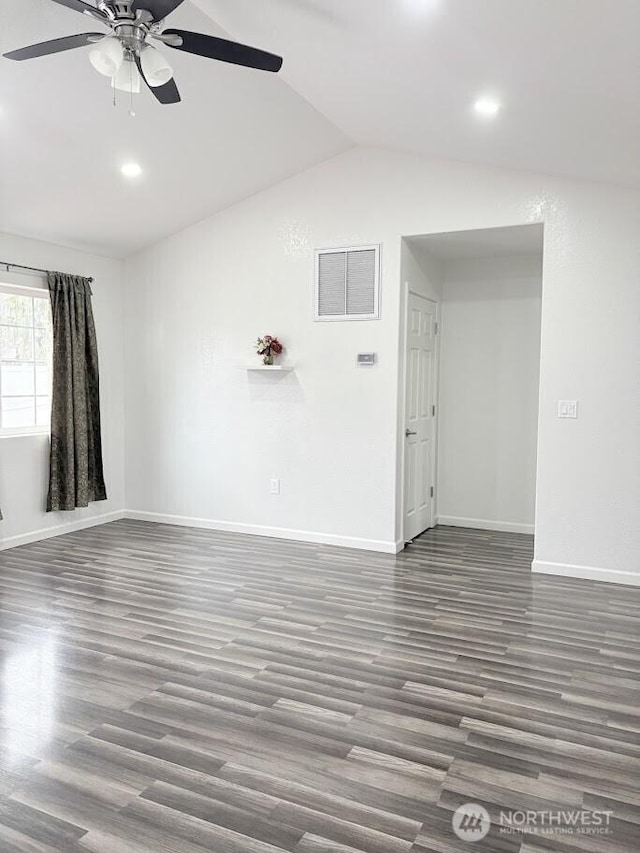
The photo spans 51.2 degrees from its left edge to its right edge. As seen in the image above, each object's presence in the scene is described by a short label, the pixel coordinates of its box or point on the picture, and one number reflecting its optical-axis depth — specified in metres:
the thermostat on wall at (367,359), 5.38
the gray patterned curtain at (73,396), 5.73
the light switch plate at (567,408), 4.72
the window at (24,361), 5.45
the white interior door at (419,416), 5.63
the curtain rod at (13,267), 5.30
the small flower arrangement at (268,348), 5.68
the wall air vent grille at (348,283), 5.36
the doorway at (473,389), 5.90
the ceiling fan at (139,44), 2.53
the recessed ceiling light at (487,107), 3.54
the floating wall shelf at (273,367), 5.60
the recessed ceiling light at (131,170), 4.76
